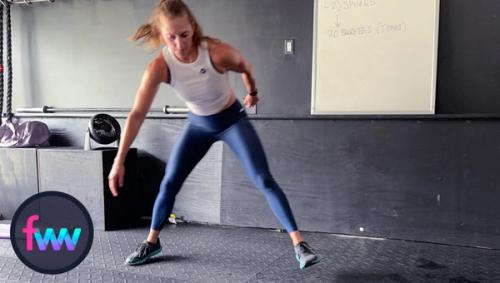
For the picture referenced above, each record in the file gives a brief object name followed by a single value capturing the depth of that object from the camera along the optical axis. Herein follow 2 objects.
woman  1.80
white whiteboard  2.50
